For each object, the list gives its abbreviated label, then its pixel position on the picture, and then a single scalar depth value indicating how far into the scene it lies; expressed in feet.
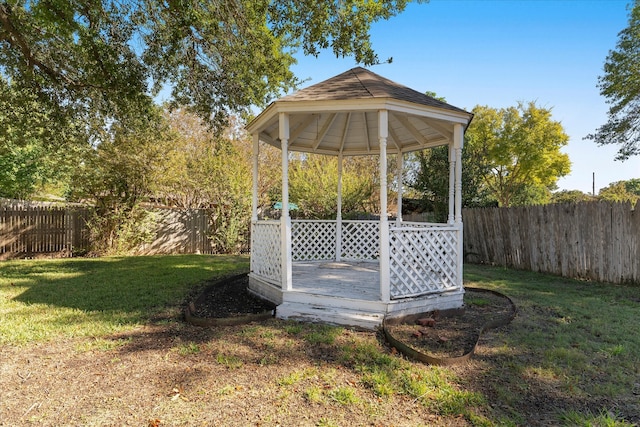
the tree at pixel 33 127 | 25.99
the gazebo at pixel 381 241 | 14.61
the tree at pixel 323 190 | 45.62
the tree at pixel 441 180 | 39.24
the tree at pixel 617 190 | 94.63
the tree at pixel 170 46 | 19.20
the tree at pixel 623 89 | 37.32
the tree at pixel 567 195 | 103.53
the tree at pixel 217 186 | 38.70
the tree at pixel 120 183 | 34.96
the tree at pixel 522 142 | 62.08
